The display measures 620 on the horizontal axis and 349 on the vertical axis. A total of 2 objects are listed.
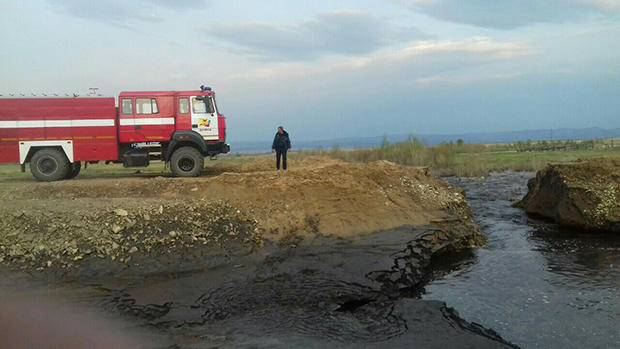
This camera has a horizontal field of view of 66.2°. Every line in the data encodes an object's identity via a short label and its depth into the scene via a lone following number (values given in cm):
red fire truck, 1540
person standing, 1653
